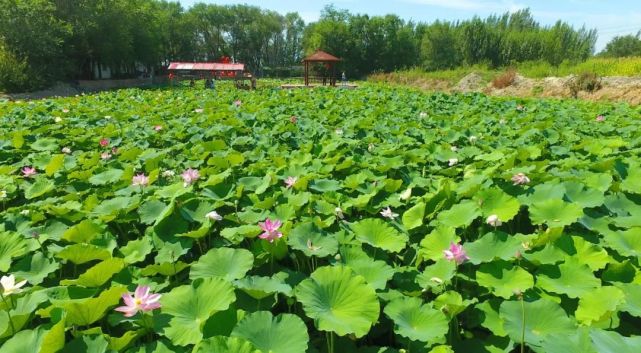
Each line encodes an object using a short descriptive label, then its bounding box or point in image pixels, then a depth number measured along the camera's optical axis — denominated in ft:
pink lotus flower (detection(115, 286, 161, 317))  3.98
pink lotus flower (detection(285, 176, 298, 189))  8.09
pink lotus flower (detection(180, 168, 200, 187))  7.90
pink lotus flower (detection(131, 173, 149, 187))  7.93
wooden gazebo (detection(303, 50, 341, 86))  84.52
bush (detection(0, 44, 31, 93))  59.06
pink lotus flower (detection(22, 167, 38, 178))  9.27
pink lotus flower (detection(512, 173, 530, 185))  7.52
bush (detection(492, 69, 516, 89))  60.59
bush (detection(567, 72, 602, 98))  46.62
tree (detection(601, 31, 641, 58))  234.38
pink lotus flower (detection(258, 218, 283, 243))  5.38
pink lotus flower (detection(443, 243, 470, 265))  4.85
